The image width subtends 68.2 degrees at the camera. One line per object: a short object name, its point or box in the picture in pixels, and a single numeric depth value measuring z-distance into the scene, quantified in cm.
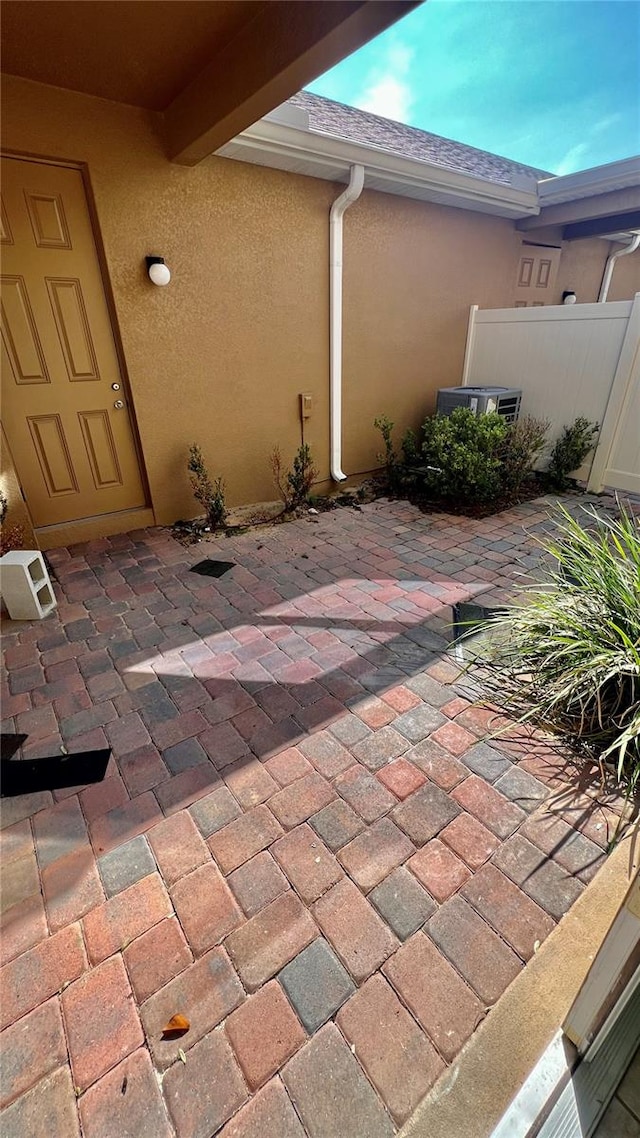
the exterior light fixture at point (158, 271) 369
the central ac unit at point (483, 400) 540
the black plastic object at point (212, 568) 371
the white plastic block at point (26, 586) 300
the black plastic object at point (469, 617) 284
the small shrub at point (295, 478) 486
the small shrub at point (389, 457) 536
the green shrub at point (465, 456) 477
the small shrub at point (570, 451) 527
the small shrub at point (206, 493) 433
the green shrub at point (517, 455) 509
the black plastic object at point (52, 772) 197
